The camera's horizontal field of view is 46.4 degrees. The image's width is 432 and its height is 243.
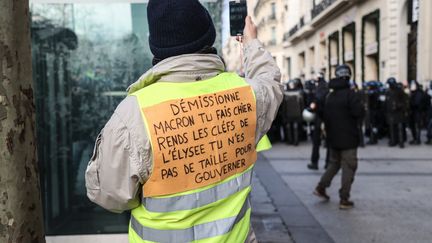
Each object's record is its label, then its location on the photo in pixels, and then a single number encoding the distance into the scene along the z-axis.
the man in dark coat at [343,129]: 6.05
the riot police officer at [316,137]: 8.55
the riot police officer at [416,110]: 12.56
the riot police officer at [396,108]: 11.88
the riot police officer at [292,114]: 12.52
